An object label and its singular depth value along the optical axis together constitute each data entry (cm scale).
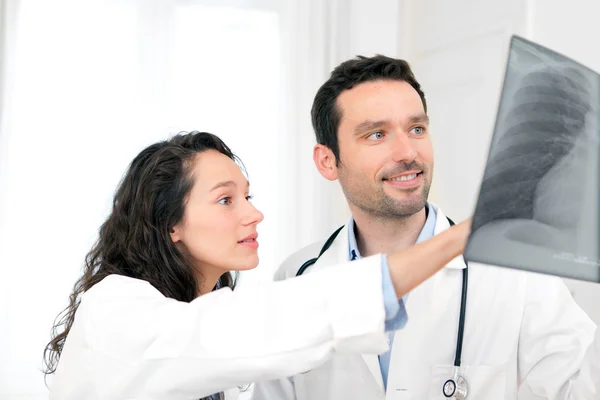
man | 153
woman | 97
